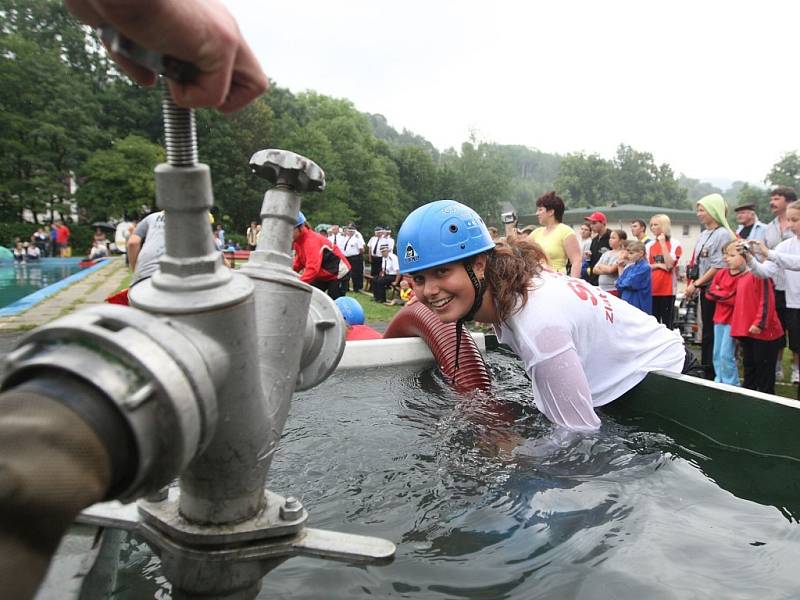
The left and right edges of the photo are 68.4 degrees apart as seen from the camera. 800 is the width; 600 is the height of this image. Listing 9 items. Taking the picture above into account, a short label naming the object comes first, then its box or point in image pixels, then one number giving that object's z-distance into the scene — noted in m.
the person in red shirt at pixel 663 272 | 9.40
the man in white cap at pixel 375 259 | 18.52
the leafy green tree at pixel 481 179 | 97.06
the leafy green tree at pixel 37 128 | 38.97
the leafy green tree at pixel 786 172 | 85.62
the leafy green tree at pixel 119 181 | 40.84
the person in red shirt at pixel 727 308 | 7.06
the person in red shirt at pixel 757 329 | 6.52
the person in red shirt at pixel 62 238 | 37.25
